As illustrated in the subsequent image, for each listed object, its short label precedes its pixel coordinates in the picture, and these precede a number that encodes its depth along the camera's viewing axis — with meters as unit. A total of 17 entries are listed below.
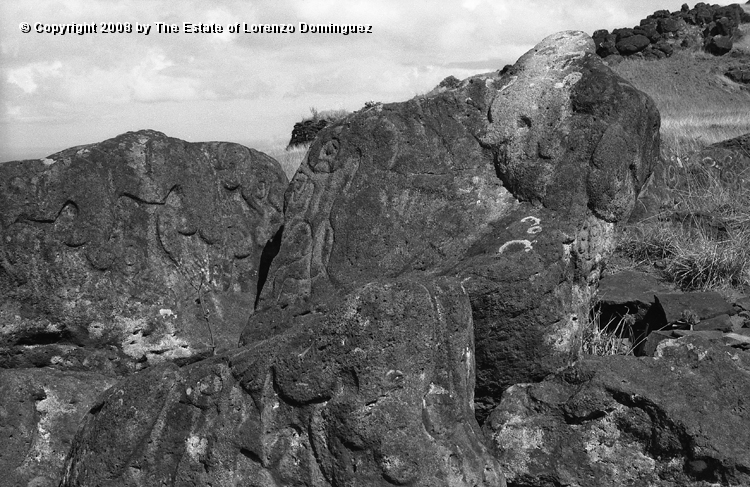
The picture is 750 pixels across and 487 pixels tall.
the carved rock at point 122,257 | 4.85
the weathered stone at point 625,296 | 5.67
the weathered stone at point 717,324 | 5.26
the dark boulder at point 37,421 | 3.93
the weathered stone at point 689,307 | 5.34
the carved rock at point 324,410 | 3.04
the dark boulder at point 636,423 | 3.40
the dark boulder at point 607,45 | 33.56
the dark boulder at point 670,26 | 34.78
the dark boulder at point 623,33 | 34.17
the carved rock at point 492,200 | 4.17
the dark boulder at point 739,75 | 29.72
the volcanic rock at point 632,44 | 33.16
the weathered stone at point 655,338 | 4.53
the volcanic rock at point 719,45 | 32.12
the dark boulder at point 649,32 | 34.34
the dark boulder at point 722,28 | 33.78
